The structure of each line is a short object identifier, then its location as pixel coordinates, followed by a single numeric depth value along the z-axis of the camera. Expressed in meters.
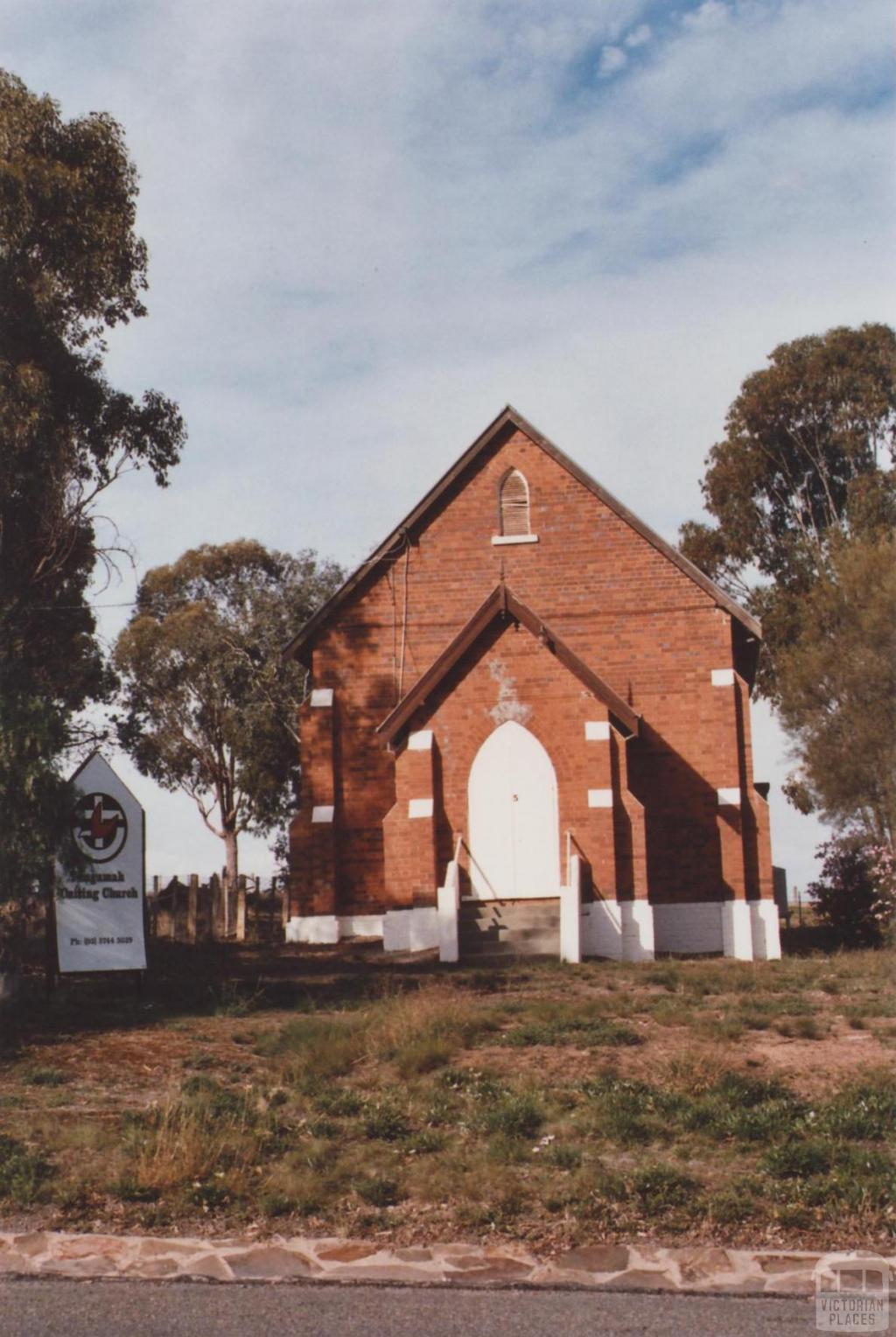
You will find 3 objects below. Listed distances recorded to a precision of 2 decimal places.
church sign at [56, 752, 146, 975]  16.59
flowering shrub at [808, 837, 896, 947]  29.16
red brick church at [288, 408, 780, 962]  24.56
